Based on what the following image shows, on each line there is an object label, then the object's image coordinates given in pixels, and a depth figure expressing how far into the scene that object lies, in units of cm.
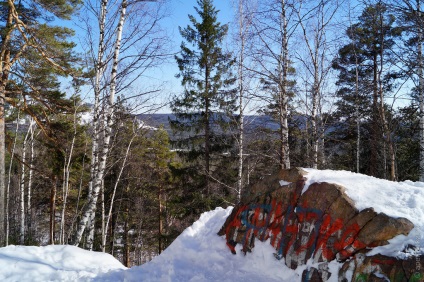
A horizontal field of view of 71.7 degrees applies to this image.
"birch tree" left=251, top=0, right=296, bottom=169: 729
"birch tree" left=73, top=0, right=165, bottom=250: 661
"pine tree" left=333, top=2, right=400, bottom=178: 1037
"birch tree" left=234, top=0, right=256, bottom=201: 1008
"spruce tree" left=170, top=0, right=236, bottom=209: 1295
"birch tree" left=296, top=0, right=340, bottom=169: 772
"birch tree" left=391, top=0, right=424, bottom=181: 538
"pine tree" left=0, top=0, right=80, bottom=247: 823
